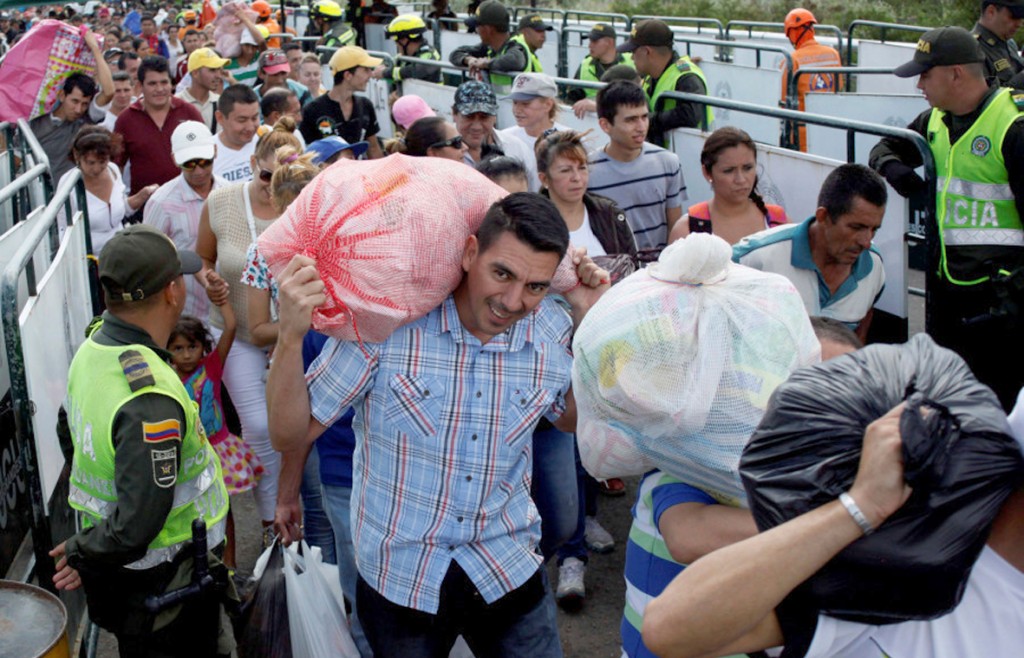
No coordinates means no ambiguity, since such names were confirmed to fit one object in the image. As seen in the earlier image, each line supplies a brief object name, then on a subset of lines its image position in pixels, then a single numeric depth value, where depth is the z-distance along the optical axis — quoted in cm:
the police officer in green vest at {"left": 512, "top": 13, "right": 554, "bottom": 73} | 1046
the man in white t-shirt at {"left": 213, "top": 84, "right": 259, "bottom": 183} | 646
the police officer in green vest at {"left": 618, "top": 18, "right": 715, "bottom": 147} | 641
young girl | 452
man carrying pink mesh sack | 252
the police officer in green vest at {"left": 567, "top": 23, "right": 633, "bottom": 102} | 978
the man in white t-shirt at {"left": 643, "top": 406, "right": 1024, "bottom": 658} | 138
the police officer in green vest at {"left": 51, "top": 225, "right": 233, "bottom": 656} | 286
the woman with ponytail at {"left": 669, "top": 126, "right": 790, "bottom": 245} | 468
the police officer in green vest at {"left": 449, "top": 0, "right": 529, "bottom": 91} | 891
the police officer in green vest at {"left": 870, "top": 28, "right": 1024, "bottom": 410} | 469
